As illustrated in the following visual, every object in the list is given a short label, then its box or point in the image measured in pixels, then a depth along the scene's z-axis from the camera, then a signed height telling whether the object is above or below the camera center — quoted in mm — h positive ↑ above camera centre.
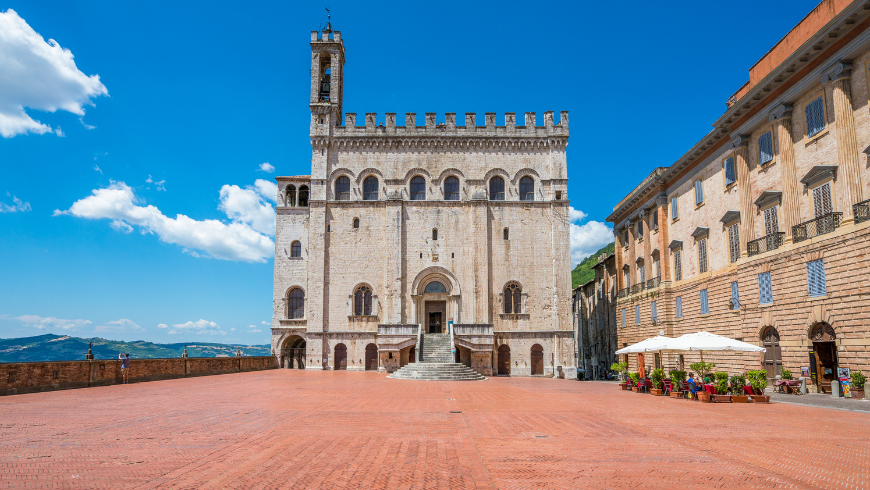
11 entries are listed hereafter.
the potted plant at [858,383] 17234 -1907
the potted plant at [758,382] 17938 -1923
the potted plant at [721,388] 18109 -2121
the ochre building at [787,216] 18234 +4494
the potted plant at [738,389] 17922 -2170
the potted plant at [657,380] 21594 -2203
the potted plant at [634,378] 23888 -2346
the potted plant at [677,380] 20475 -2112
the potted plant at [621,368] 26122 -2113
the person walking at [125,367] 24869 -1802
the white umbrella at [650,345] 22219 -878
